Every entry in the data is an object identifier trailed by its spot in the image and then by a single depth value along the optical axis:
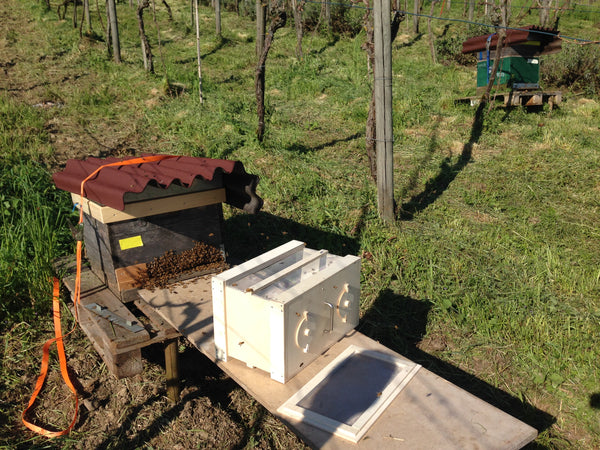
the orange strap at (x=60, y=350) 3.35
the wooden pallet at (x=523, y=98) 10.23
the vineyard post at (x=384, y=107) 5.49
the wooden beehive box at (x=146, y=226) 3.71
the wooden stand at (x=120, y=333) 3.22
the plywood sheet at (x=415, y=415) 2.36
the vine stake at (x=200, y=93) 10.42
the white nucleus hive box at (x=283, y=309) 2.71
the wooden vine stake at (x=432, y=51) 15.11
